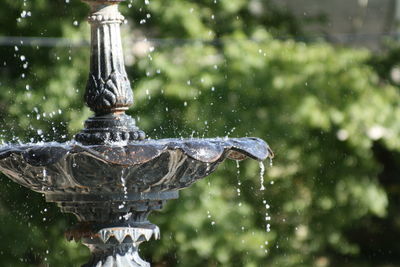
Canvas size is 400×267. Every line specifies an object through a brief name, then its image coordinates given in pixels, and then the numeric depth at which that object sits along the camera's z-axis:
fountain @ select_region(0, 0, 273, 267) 6.04
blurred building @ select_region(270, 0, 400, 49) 16.77
